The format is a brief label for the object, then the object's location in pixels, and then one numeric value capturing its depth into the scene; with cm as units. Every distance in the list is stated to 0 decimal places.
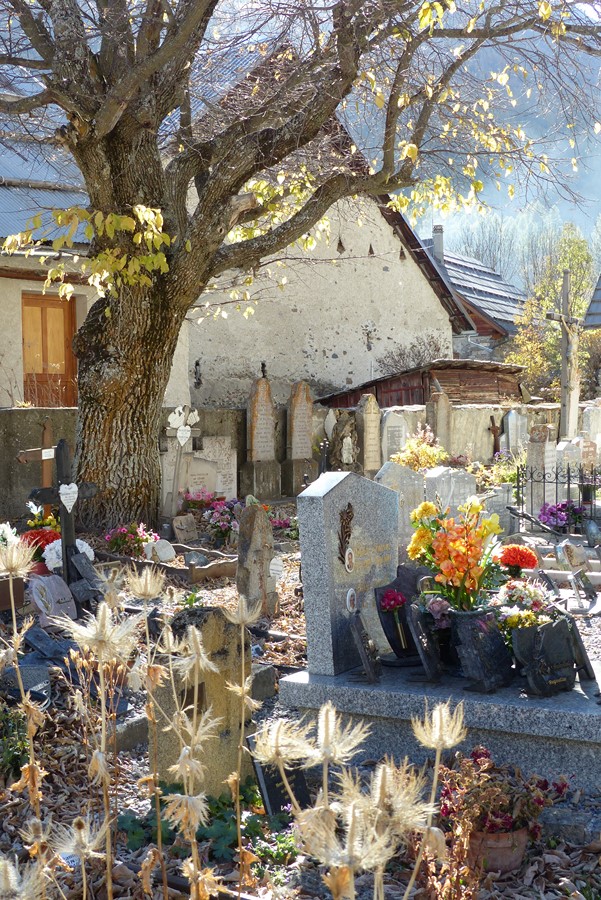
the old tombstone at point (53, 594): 656
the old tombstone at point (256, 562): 750
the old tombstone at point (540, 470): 1238
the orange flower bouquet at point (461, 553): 493
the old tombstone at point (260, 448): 1434
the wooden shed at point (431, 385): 2044
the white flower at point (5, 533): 665
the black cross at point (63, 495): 741
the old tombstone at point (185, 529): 1052
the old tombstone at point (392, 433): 1576
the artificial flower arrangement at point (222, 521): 1059
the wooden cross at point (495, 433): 1794
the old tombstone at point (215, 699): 424
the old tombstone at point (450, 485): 952
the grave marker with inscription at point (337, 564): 514
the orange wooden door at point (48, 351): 1565
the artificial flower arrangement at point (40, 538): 774
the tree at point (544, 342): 2795
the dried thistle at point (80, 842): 198
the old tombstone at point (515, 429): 1791
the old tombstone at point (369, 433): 1557
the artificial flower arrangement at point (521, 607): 479
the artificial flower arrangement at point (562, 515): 1124
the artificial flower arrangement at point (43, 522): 866
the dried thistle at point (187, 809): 214
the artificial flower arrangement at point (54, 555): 754
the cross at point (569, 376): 1678
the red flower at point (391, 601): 507
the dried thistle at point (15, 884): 169
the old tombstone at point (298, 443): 1498
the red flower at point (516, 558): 589
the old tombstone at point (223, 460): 1311
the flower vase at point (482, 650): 466
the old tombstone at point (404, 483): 916
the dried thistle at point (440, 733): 198
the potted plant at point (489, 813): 350
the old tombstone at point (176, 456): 1215
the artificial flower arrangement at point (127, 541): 930
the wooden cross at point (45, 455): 847
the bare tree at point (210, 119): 862
